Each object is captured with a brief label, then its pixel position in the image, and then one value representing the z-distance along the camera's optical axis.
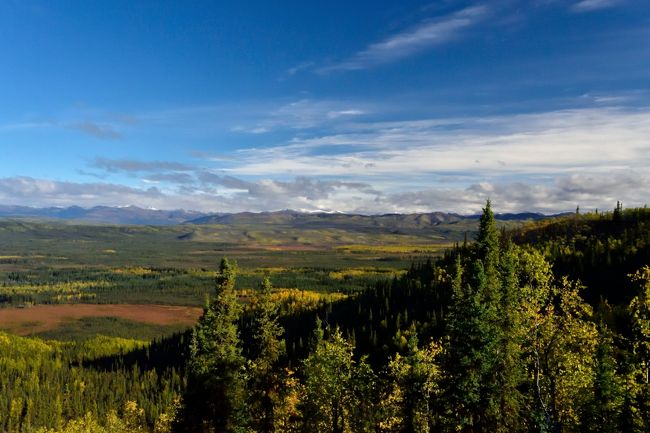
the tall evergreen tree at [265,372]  46.53
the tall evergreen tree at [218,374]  44.66
